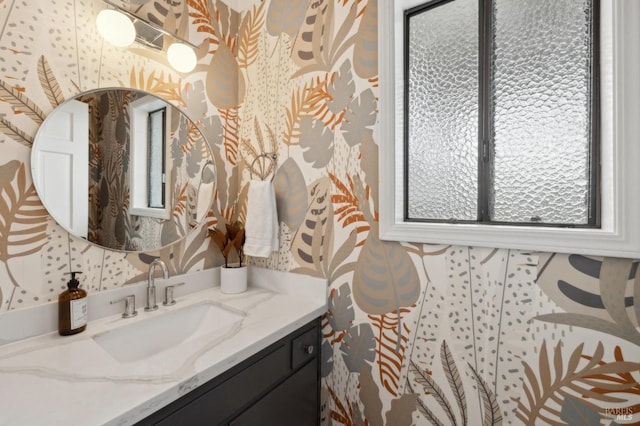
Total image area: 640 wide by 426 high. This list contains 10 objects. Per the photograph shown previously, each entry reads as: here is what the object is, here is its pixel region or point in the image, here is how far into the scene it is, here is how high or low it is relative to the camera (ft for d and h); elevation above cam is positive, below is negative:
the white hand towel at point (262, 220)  4.64 -0.11
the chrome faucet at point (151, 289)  3.90 -1.04
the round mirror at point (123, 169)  3.25 +0.58
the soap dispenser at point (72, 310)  3.16 -1.08
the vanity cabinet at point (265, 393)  2.54 -1.90
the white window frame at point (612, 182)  2.68 +0.32
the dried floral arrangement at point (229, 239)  4.88 -0.44
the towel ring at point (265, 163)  4.92 +0.89
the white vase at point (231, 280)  4.69 -1.09
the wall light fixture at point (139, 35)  3.54 +2.42
